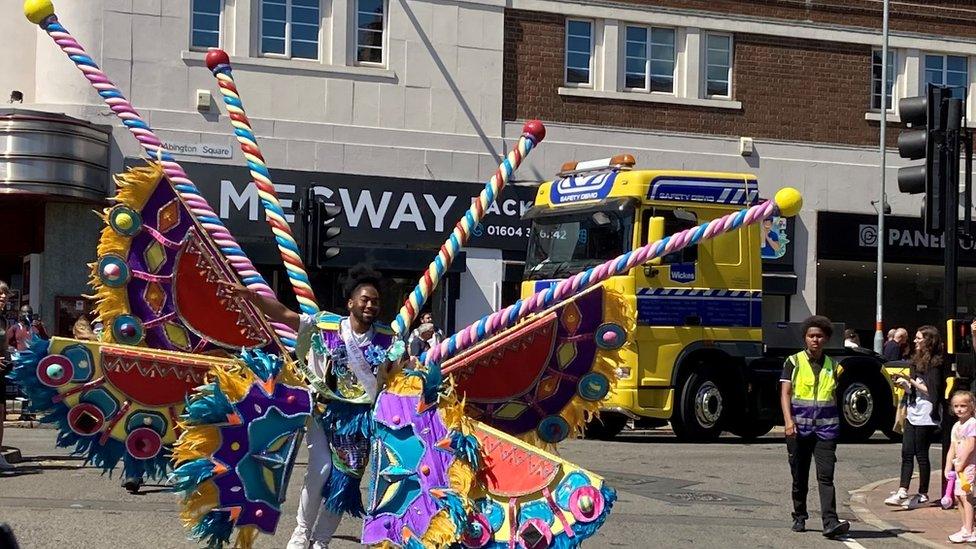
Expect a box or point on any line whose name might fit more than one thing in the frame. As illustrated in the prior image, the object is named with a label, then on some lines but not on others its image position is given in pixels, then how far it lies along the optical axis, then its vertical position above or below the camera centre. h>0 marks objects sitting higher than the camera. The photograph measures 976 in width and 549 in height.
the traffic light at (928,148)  11.43 +1.27
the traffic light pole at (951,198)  11.36 +0.83
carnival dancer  7.10 -0.63
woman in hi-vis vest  10.02 -0.88
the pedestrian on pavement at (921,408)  11.91 -0.98
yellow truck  16.61 +0.08
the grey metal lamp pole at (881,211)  24.63 +1.57
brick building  24.83 +3.63
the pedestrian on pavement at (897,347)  20.34 -0.78
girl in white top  9.97 -1.19
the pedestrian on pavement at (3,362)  11.85 -0.78
